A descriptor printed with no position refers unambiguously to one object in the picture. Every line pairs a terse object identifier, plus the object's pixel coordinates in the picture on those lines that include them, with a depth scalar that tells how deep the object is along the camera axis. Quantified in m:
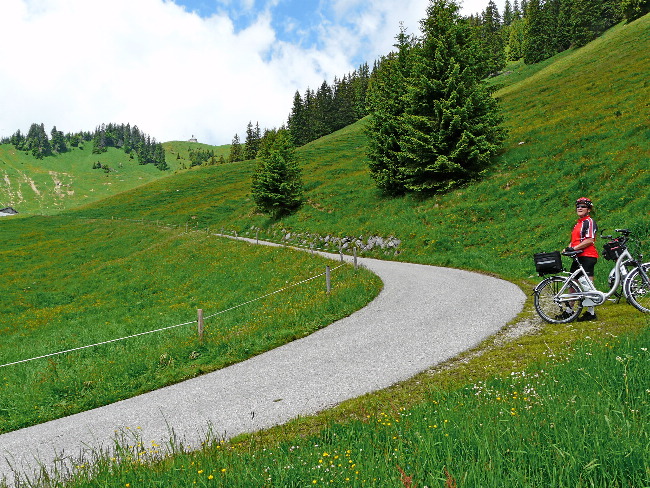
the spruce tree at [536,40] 91.88
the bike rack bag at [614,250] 9.21
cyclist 9.21
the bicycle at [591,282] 9.05
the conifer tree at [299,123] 121.31
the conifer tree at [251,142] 115.06
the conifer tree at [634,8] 76.26
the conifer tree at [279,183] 42.57
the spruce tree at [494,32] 108.25
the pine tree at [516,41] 118.41
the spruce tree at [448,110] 28.28
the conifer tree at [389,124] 35.03
